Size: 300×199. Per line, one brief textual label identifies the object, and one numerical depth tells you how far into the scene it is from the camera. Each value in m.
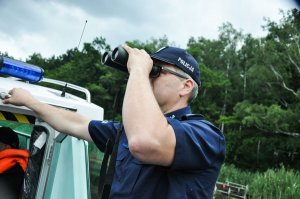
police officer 1.74
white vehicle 2.45
